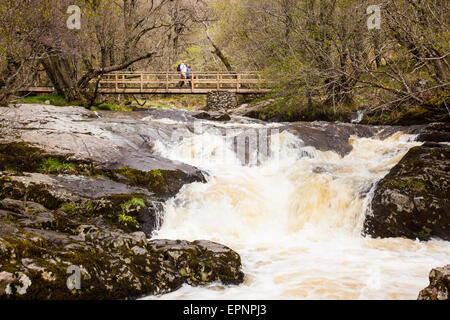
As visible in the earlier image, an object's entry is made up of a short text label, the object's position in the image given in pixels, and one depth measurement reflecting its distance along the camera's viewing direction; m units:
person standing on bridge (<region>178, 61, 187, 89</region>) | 24.00
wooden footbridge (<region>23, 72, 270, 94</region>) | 22.67
